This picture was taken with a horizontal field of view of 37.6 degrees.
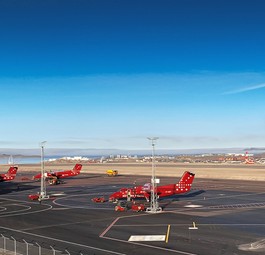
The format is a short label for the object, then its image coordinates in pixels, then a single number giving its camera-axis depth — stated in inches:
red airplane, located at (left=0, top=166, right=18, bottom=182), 4438.7
